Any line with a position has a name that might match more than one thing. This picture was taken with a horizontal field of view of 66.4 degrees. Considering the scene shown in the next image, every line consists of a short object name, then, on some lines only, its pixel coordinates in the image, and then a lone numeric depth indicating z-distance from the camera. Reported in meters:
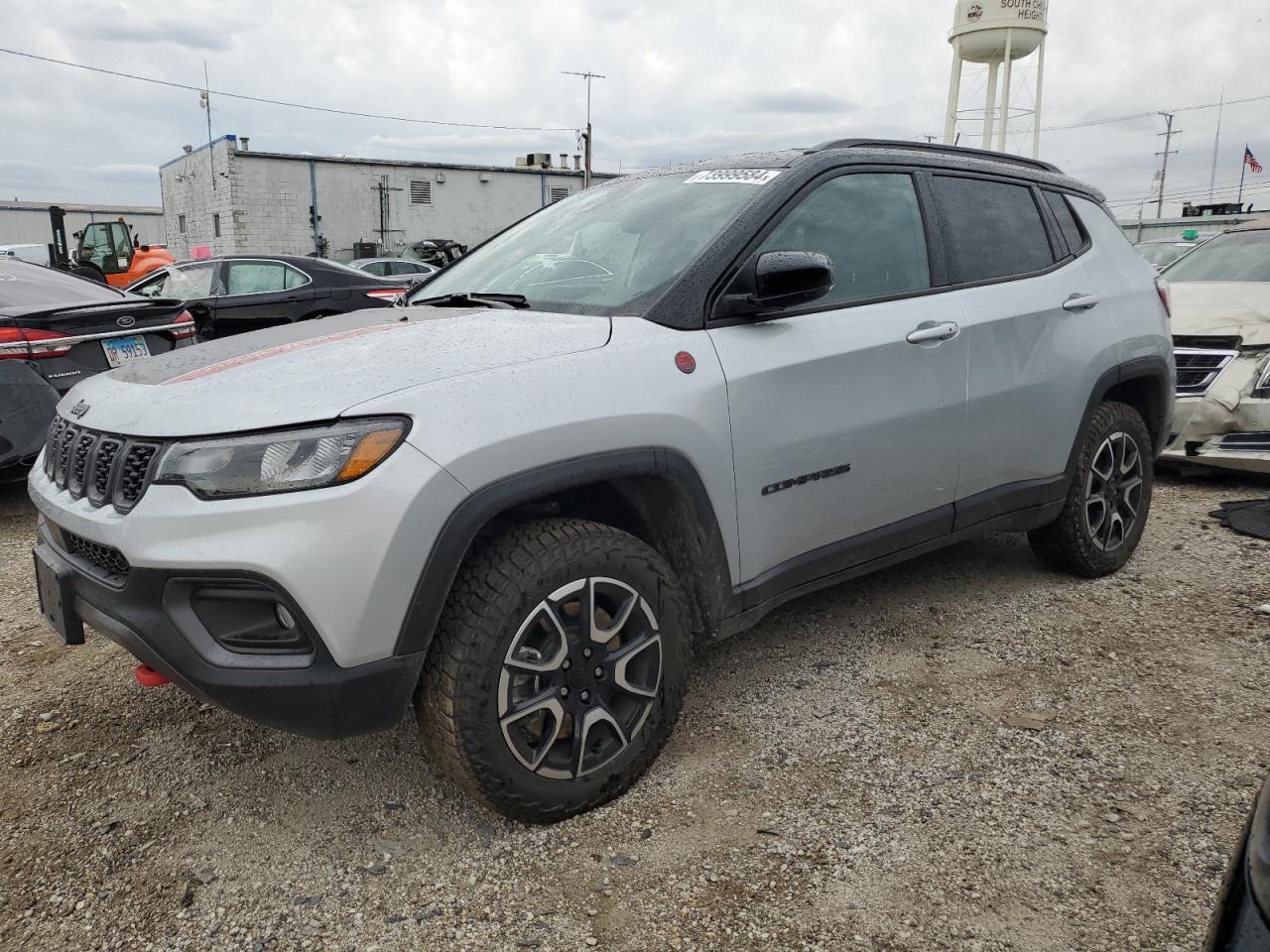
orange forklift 18.98
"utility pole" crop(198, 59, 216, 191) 35.80
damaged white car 5.72
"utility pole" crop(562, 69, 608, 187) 36.69
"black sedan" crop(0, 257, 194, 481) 4.86
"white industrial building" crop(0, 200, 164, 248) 47.69
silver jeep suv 2.08
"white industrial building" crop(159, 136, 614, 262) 33.62
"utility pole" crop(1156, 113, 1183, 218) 67.31
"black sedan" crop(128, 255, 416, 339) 9.61
